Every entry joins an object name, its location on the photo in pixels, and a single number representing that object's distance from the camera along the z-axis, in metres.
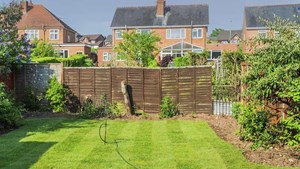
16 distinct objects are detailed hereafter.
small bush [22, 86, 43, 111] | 15.38
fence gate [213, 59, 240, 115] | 14.23
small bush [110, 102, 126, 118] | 14.66
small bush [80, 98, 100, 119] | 13.92
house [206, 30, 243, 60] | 49.88
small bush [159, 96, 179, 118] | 14.13
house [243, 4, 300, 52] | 43.25
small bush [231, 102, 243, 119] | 10.27
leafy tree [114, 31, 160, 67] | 31.61
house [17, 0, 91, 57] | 51.19
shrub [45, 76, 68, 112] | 15.12
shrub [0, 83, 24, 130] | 10.98
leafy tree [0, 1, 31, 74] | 14.02
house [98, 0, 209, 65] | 46.09
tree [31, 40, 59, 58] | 33.88
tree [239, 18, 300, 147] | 6.91
